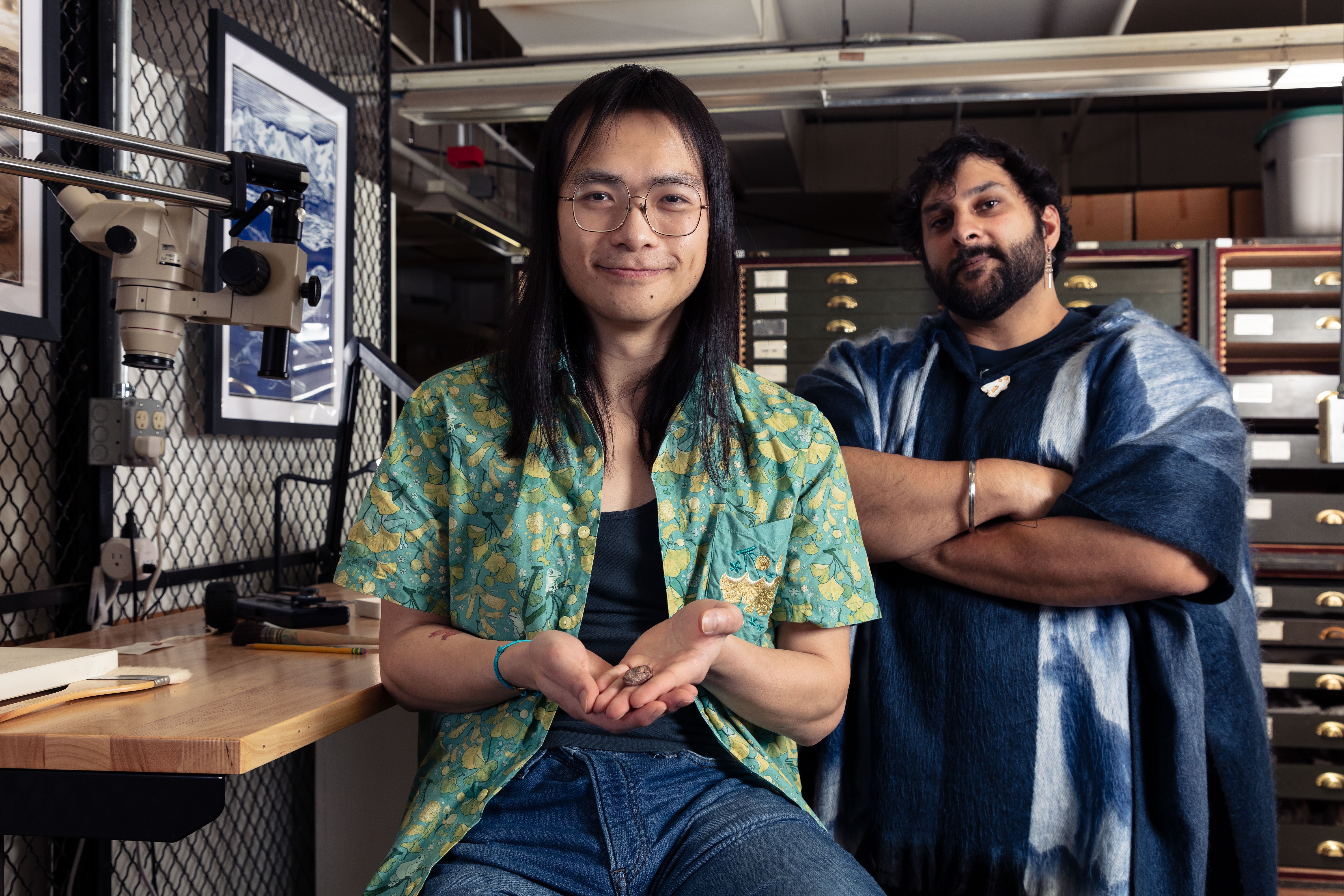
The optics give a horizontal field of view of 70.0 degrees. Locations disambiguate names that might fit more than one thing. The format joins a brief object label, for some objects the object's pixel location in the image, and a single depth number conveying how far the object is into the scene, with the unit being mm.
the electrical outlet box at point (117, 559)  1615
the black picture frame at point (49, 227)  1546
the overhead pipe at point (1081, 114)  4059
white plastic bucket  3785
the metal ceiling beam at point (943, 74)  2812
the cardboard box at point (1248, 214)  4348
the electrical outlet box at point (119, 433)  1654
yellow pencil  1401
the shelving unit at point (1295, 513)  3602
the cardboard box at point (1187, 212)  4379
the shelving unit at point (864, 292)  3979
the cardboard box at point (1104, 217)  4438
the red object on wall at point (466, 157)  3762
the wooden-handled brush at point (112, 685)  1005
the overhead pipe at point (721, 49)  3178
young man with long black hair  967
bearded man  1254
